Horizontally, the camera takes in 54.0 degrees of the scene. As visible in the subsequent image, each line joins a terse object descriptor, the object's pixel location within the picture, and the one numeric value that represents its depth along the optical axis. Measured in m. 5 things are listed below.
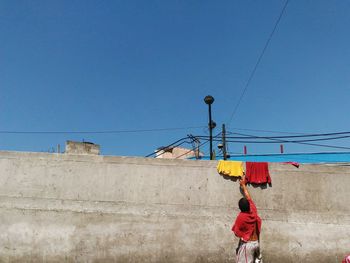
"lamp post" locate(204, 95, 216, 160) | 17.73
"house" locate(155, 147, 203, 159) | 38.81
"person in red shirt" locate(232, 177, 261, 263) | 5.87
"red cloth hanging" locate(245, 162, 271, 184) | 7.84
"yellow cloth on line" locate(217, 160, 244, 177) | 7.85
